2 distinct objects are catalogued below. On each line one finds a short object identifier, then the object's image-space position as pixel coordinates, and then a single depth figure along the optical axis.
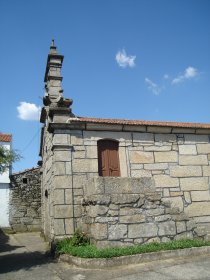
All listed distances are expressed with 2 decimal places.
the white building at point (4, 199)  16.36
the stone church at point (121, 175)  7.50
